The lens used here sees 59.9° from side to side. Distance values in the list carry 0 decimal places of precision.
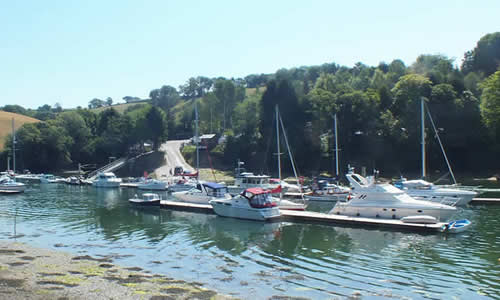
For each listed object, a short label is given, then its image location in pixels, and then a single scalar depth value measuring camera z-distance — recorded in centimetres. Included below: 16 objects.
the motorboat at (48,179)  9212
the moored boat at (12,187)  6994
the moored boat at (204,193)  4947
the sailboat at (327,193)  5172
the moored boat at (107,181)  8031
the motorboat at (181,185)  6631
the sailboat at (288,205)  4356
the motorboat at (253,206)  3934
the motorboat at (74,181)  8722
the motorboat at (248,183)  5249
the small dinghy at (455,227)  3166
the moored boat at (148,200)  5075
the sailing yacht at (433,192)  4462
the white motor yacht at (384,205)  3506
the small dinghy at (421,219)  3309
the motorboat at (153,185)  7138
